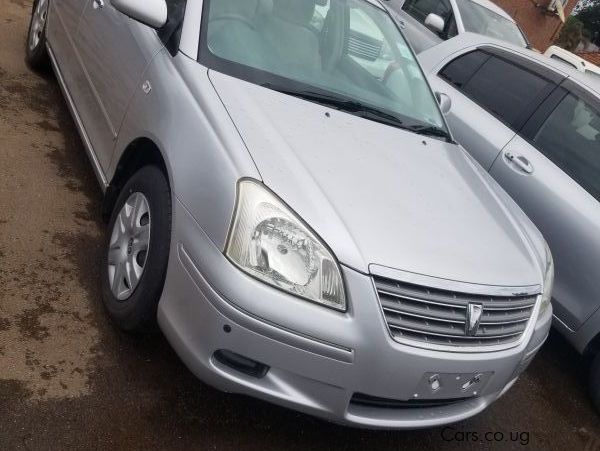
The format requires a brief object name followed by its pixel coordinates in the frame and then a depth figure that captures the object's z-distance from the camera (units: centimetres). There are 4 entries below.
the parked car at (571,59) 668
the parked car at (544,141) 360
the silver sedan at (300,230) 207
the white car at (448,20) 712
